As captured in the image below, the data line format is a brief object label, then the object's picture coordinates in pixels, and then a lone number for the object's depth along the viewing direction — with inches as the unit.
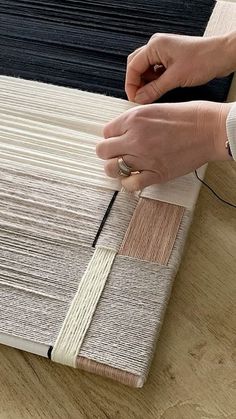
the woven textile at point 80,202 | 32.4
